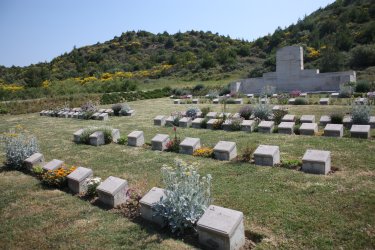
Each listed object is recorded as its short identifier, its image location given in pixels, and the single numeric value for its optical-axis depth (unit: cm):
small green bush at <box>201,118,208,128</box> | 1326
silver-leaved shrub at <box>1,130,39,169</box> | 911
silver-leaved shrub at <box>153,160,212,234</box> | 485
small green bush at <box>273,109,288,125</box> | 1251
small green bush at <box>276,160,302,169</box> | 747
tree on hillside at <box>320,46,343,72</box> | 2830
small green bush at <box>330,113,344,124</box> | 1127
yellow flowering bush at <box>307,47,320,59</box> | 3392
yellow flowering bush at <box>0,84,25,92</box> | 3774
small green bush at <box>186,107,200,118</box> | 1516
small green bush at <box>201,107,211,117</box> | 1511
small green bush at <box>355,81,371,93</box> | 1991
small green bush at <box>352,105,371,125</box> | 1060
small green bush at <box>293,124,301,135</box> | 1093
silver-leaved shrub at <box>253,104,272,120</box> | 1287
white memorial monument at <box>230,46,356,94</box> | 2330
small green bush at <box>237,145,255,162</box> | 822
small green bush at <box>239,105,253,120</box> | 1341
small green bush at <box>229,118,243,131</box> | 1215
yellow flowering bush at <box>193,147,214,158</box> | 891
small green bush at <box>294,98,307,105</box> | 1784
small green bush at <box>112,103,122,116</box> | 1970
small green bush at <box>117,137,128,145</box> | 1127
